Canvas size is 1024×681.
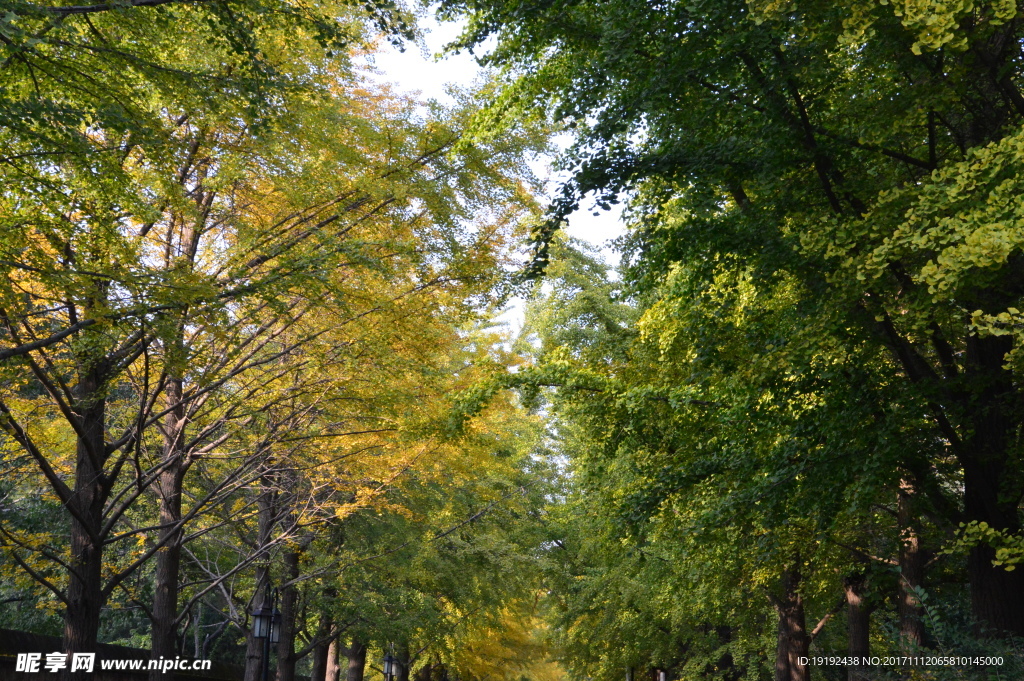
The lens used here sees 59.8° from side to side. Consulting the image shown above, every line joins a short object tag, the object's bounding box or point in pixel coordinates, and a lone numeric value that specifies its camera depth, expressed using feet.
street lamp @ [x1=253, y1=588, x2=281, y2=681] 46.06
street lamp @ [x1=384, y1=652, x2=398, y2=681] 76.89
